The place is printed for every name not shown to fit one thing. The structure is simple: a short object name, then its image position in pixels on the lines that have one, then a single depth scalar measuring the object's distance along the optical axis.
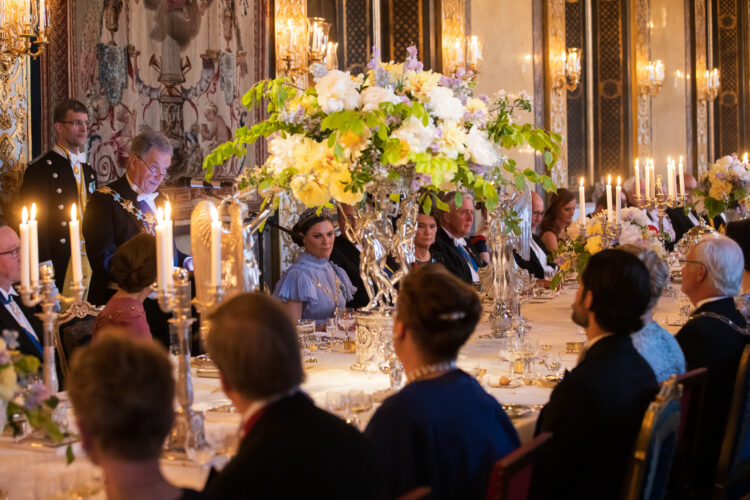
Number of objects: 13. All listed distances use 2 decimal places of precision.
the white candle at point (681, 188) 6.07
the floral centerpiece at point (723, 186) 6.45
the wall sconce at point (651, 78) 14.18
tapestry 6.62
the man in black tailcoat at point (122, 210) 5.55
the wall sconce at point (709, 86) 15.38
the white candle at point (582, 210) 4.80
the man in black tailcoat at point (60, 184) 5.84
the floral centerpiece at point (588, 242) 4.89
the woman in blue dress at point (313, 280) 5.63
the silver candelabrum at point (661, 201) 5.91
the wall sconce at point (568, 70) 12.42
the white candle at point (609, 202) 4.83
